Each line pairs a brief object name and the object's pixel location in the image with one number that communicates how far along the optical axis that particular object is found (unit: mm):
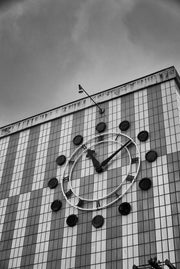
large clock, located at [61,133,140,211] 52000
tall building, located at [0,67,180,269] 48031
